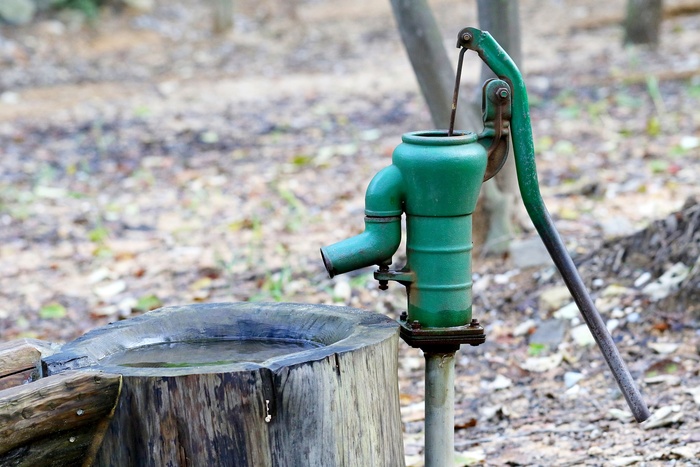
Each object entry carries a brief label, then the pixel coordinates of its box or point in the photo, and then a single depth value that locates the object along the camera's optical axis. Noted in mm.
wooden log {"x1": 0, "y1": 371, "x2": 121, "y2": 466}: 3367
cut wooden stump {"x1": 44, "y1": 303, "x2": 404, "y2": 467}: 3518
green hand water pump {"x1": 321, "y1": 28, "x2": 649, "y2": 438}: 3912
